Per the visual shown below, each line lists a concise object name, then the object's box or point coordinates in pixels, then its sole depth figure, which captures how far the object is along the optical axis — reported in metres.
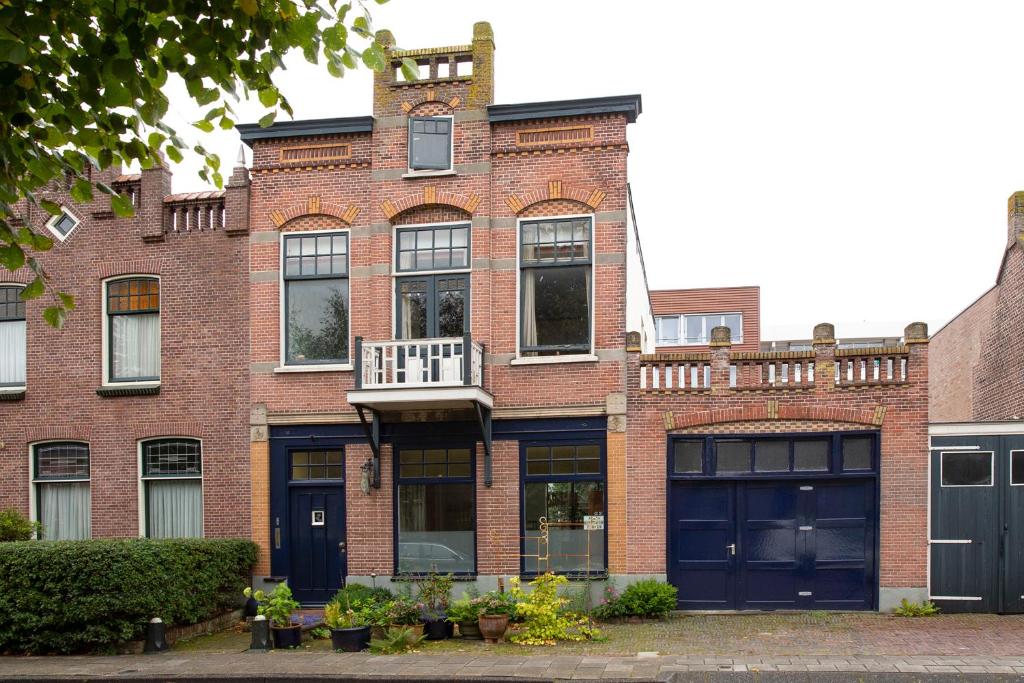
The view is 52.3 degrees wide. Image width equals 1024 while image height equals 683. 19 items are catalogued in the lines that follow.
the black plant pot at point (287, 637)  14.99
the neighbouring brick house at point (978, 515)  16.16
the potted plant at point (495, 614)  14.74
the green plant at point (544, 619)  14.59
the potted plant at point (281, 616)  14.98
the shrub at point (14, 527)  17.45
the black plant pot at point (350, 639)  14.63
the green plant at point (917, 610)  16.00
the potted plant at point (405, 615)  14.87
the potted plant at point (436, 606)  15.09
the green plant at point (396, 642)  14.28
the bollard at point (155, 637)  15.07
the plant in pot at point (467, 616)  14.99
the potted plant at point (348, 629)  14.64
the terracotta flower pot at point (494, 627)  14.73
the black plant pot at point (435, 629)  15.07
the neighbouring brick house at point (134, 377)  18.59
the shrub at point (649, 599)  16.22
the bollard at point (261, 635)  15.06
